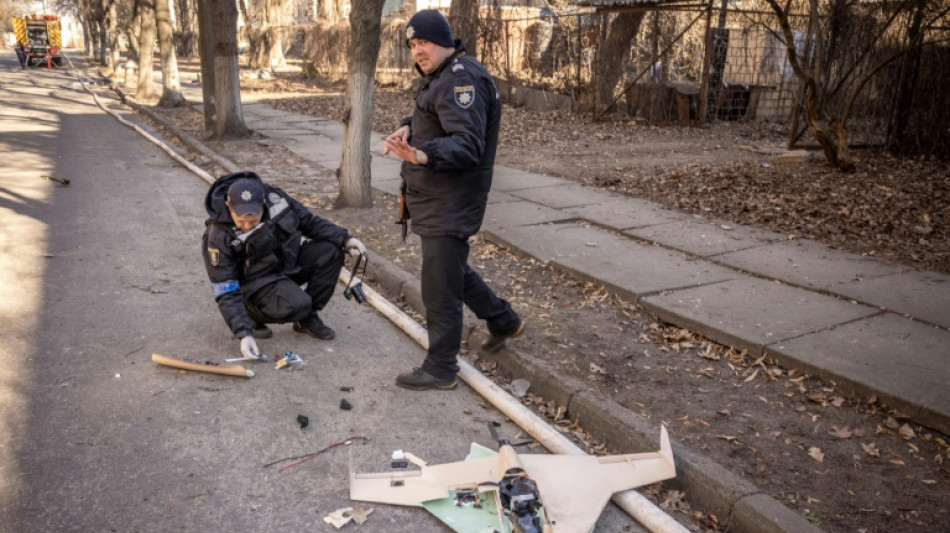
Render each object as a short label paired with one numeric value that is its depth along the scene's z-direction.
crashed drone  3.11
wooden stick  4.45
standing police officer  3.77
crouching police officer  4.60
